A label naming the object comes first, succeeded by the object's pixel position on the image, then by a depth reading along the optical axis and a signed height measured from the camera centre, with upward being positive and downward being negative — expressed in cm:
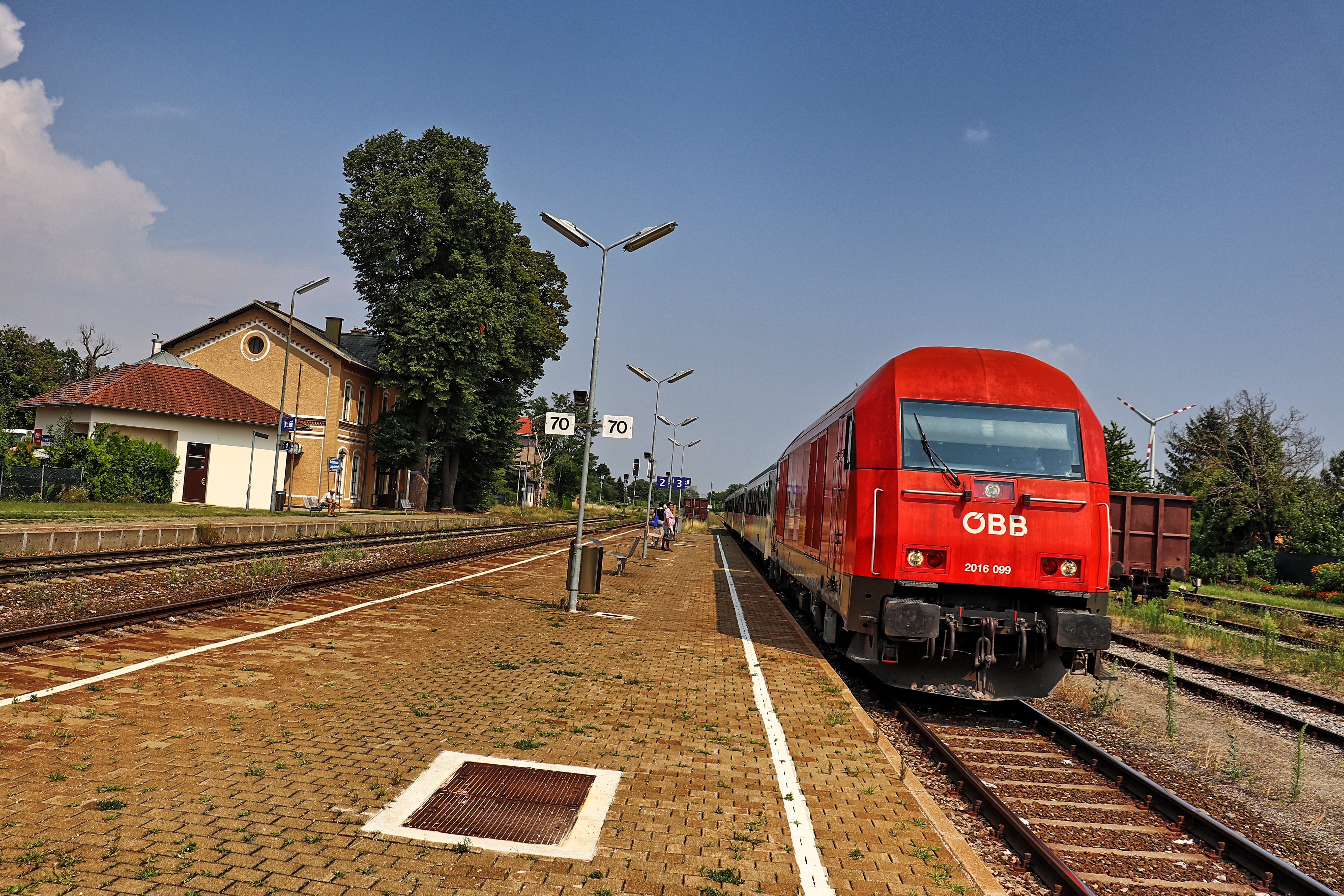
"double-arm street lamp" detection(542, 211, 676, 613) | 1307 +413
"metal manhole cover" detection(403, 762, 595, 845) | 446 -176
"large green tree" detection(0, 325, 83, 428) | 6025 +664
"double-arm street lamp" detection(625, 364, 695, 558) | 3144 +439
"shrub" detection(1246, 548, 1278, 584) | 3312 -109
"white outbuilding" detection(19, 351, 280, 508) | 3275 +189
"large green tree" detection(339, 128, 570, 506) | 3706 +918
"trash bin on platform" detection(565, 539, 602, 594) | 1355 -120
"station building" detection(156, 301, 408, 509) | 4059 +489
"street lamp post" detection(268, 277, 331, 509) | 3145 +342
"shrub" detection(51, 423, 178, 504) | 2933 -4
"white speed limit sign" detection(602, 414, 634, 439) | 1527 +119
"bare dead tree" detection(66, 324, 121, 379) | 6731 +814
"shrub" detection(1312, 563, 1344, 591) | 2853 -118
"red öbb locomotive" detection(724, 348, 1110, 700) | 812 -13
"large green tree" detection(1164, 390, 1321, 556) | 3750 +231
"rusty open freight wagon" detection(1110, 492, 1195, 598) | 1980 -14
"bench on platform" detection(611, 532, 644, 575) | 1903 -145
